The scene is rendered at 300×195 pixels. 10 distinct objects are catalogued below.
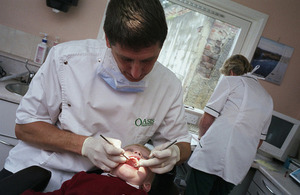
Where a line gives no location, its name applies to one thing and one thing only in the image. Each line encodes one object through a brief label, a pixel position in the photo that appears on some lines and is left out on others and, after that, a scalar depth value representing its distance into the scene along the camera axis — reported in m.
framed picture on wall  2.70
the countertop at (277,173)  1.83
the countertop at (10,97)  1.65
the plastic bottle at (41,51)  2.13
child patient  0.99
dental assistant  1.83
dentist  0.98
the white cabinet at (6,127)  1.68
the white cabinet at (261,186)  1.95
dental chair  0.76
